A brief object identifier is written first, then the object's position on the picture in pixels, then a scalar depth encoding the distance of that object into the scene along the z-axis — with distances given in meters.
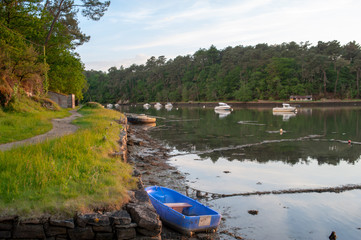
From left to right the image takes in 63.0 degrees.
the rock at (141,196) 7.59
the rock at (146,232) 6.52
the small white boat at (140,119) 46.97
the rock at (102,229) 6.21
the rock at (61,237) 6.08
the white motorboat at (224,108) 83.62
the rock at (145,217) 6.50
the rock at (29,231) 5.88
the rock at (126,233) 6.33
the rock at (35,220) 5.93
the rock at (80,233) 6.09
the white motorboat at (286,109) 72.38
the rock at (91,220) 6.16
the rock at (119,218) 6.36
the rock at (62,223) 6.02
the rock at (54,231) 5.99
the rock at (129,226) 6.33
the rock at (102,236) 6.25
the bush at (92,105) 49.84
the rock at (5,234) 5.87
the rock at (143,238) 6.51
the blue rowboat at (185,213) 8.20
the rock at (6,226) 5.88
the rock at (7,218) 5.87
